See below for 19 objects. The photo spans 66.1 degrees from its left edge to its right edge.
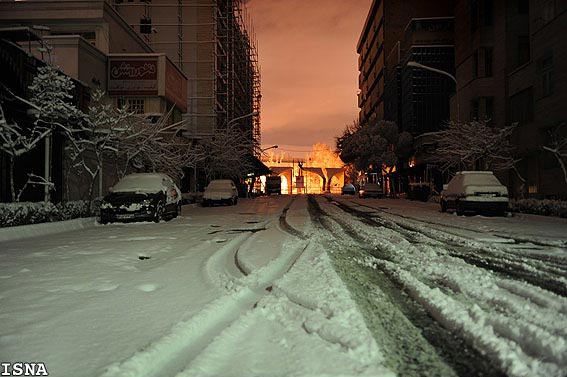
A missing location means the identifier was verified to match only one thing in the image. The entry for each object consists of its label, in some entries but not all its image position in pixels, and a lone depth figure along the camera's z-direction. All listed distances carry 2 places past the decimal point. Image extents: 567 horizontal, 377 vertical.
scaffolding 47.89
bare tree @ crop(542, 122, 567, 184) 21.33
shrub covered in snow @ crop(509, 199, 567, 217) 15.78
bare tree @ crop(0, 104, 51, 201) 13.12
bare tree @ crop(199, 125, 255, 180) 39.56
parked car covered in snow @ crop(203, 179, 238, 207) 29.25
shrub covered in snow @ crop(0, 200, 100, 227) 11.80
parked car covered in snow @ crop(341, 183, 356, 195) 73.98
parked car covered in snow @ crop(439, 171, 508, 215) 16.33
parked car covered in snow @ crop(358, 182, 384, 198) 48.84
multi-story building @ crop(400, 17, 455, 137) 50.12
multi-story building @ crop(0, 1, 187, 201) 26.14
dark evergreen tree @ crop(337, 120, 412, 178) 50.84
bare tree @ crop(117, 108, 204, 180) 19.15
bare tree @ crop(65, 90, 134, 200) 15.89
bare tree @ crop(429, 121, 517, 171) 23.78
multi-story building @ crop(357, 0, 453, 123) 61.41
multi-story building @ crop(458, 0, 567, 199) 22.55
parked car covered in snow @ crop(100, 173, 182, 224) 13.77
